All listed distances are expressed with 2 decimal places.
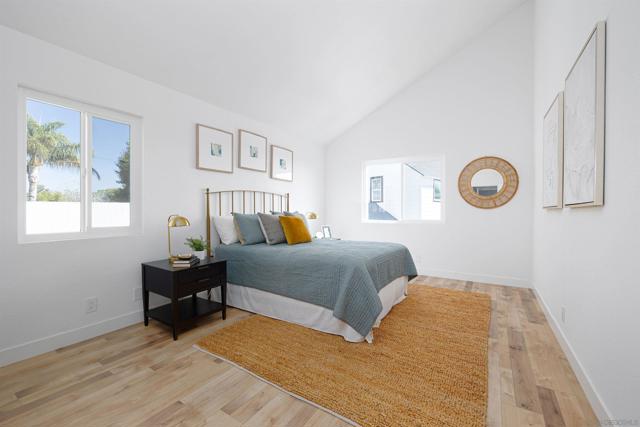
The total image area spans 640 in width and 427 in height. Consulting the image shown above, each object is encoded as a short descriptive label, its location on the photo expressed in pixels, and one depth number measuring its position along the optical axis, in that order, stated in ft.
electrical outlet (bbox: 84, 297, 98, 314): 7.61
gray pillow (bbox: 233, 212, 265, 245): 10.46
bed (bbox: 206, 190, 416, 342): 7.27
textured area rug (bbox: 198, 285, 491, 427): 4.89
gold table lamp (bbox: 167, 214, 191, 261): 8.25
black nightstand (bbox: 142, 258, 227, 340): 7.52
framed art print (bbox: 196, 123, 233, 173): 10.57
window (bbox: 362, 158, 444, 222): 14.93
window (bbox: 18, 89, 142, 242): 6.94
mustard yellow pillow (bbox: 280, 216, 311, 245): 10.60
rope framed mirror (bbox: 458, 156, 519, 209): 12.82
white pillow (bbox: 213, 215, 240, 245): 10.64
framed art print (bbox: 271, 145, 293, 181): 14.17
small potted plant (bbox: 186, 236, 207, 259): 8.94
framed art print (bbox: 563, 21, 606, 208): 4.75
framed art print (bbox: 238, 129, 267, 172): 12.32
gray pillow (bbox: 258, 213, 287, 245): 10.51
